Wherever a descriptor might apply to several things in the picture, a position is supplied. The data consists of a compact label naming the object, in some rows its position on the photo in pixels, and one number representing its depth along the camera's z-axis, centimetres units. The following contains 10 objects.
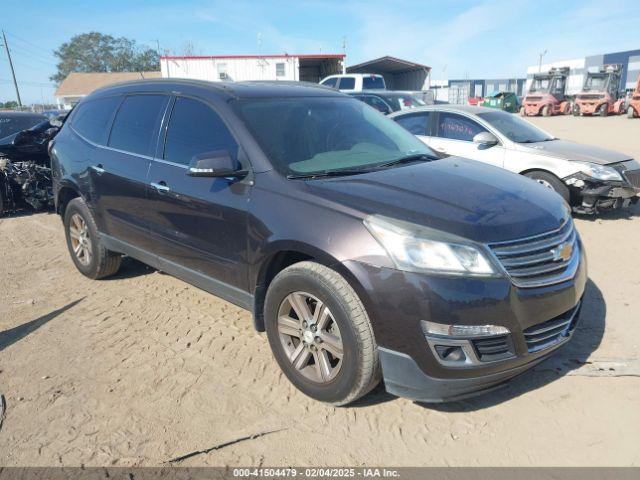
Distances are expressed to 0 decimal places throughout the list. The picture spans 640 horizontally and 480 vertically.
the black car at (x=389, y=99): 1422
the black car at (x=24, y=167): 808
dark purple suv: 245
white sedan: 654
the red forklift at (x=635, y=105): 2864
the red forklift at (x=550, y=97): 3556
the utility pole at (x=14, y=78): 4741
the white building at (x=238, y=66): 2292
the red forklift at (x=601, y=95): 3281
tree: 8438
